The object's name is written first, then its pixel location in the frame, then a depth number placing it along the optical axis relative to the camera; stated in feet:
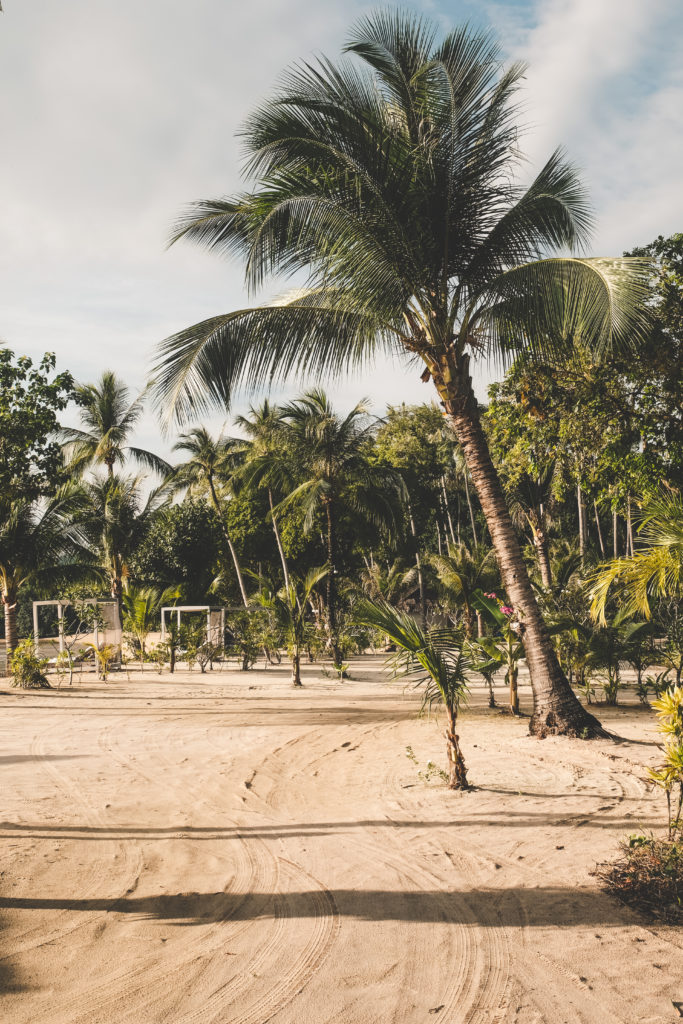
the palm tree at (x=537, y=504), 63.98
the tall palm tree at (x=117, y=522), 85.61
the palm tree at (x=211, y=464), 100.07
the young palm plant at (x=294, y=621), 50.01
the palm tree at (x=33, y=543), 56.24
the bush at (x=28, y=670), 50.14
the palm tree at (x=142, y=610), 74.13
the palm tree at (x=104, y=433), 91.61
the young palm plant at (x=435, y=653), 19.58
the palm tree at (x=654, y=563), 23.77
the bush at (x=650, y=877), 12.33
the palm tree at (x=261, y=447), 68.69
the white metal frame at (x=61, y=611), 60.08
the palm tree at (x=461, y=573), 61.93
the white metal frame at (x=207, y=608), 70.38
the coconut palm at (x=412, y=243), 25.23
